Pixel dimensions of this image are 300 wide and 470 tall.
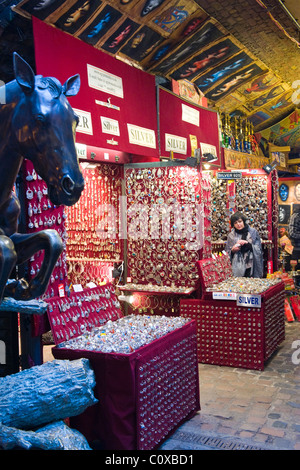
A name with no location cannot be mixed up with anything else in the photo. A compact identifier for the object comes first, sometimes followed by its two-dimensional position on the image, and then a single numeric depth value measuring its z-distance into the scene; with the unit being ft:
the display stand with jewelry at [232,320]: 19.13
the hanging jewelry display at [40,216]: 14.39
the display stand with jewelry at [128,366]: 11.09
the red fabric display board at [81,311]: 12.97
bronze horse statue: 6.12
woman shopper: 25.75
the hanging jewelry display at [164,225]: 21.29
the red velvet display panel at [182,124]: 25.20
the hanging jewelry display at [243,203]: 31.14
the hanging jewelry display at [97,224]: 24.70
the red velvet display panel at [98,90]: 16.48
